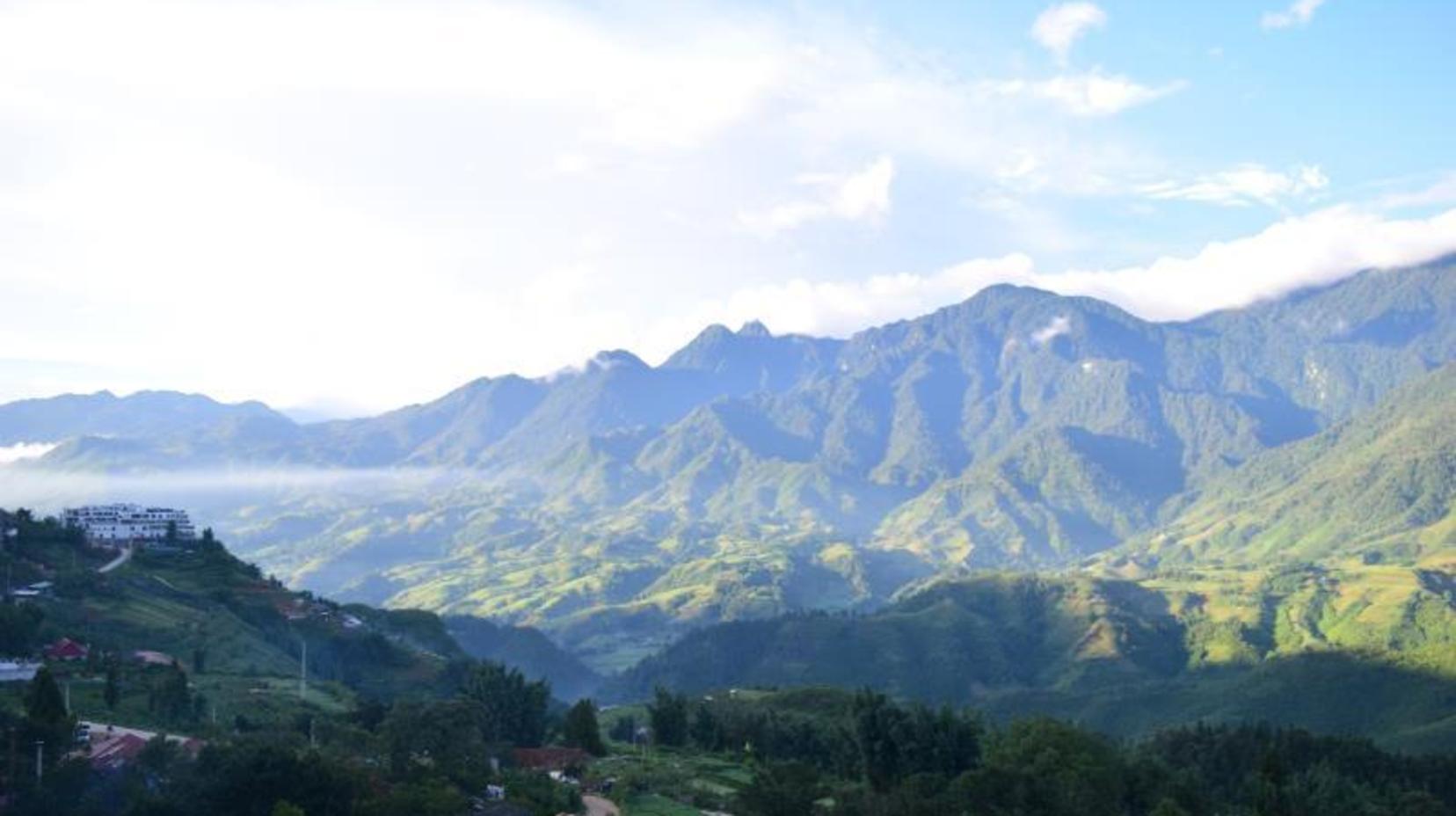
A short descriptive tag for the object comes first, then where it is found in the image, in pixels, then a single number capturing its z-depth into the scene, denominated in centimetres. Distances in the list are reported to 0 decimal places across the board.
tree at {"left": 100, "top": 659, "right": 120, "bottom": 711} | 8275
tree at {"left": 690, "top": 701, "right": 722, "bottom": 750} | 10812
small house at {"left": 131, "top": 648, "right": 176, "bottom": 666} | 10106
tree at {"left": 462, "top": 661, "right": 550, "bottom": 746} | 9862
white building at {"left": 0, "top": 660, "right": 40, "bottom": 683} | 8431
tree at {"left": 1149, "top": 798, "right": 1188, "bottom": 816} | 6341
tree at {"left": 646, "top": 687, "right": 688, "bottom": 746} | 10806
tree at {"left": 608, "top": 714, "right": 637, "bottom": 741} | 11819
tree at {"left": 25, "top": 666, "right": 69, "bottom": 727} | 6438
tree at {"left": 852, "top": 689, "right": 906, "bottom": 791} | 8212
